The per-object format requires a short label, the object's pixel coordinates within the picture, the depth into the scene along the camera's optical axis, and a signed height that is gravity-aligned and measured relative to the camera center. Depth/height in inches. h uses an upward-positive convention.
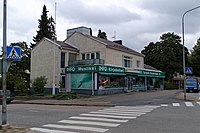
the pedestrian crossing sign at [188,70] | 738.1 +25.0
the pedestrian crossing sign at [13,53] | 313.0 +38.0
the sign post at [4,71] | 302.2 +9.7
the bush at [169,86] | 1540.1 -71.1
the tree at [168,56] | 1800.8 +189.9
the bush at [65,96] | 839.8 -78.8
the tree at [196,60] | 2008.7 +166.5
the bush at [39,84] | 1006.1 -33.5
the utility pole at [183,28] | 736.3 +177.7
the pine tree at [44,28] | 1695.0 +417.4
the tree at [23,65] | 1396.3 +87.5
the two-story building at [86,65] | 958.2 +63.8
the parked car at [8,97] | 802.3 -80.2
